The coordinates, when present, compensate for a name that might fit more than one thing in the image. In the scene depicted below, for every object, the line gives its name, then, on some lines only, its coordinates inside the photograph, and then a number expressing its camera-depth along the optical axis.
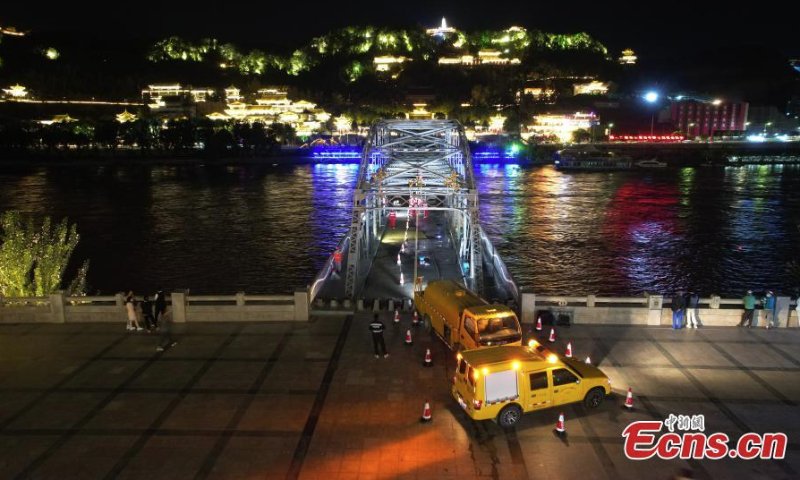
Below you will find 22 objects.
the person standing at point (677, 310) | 19.25
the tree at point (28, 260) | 24.06
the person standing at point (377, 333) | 16.89
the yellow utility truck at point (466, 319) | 16.06
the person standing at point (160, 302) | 18.97
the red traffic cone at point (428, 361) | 16.55
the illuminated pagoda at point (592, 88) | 185.38
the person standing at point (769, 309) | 19.23
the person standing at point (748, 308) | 18.98
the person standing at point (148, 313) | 19.16
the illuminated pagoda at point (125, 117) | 158.64
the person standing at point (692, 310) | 19.56
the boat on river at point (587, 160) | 128.12
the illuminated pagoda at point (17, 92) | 164.88
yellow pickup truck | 12.92
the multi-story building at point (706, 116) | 165.88
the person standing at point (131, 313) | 19.08
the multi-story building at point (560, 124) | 160.38
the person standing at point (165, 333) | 17.59
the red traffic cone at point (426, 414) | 13.50
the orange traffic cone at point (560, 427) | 12.94
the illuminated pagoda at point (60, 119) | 149.65
